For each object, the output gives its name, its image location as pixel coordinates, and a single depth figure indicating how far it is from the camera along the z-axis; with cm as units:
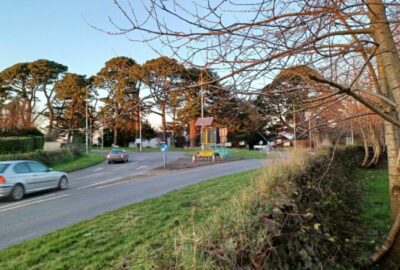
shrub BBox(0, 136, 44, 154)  2967
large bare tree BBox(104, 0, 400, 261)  296
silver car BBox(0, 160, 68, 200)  1341
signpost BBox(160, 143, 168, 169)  2881
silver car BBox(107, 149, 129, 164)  3641
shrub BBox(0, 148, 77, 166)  2516
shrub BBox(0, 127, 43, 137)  4028
